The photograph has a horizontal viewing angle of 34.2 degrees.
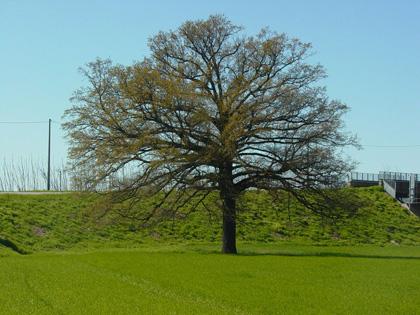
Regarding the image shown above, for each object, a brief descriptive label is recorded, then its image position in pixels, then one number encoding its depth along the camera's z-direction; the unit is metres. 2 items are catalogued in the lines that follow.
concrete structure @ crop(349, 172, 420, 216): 65.31
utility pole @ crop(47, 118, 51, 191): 80.50
